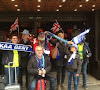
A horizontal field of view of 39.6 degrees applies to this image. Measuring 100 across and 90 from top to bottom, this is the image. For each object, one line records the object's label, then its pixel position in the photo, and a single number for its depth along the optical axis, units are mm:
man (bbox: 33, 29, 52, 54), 4226
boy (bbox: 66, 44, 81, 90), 3820
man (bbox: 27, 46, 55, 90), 3430
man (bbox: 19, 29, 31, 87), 4184
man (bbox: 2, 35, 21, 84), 3828
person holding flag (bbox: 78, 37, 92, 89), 4613
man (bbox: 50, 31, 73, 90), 4387
